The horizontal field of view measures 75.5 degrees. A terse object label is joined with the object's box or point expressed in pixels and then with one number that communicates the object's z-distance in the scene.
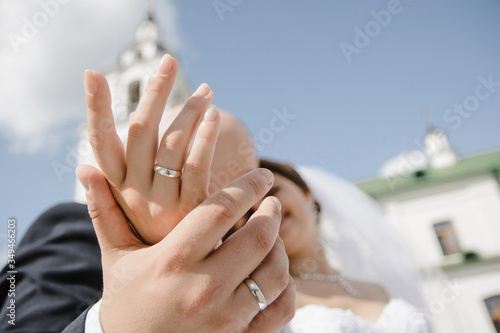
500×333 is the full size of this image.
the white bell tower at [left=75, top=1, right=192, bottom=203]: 16.41
